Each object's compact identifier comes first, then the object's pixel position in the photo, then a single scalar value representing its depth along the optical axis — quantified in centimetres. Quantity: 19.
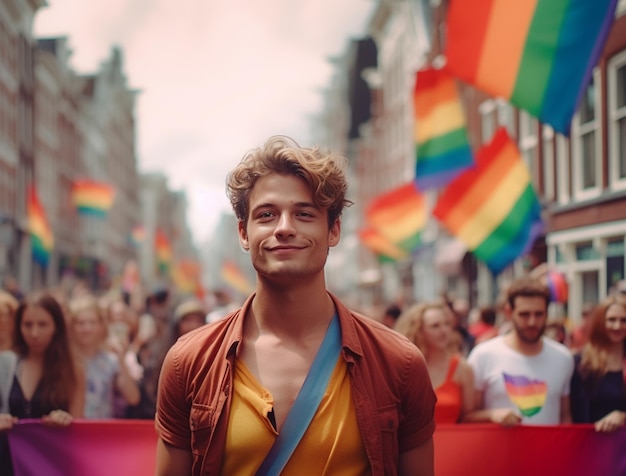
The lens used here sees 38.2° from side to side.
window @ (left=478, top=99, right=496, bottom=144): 2119
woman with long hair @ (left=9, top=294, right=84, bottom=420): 499
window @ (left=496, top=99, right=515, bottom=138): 1927
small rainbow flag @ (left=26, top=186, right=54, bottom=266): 2153
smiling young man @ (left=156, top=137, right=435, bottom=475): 241
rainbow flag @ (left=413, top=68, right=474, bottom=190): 1144
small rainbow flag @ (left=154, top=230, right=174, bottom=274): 4491
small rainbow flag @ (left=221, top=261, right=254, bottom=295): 4503
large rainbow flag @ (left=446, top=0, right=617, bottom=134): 687
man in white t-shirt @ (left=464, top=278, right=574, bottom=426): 501
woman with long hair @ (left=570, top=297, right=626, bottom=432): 500
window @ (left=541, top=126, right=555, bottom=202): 1669
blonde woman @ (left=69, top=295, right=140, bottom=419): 612
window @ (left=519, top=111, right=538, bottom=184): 1772
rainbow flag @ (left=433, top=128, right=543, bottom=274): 971
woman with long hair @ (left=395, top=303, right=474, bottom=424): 499
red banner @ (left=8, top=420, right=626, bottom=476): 458
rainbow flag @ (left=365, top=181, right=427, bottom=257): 1648
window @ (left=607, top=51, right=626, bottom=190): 1289
